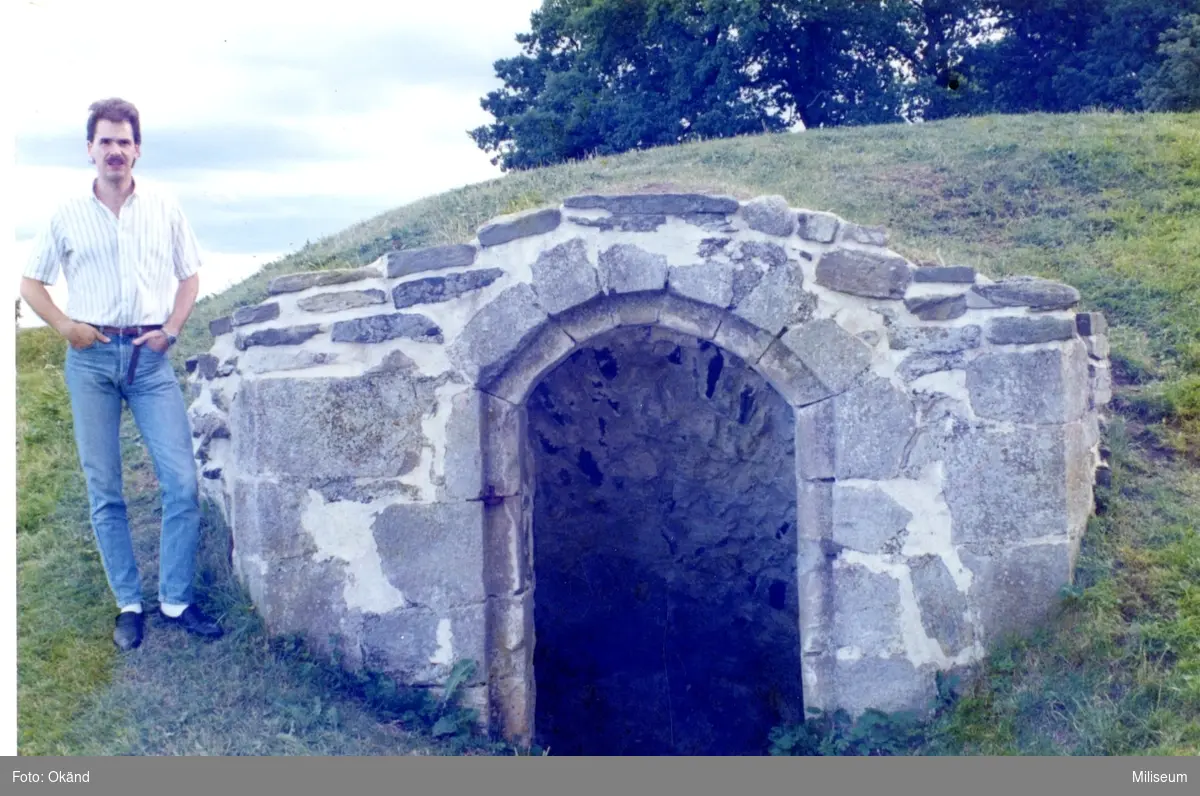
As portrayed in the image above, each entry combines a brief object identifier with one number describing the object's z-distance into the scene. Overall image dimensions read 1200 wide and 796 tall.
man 4.12
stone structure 4.18
